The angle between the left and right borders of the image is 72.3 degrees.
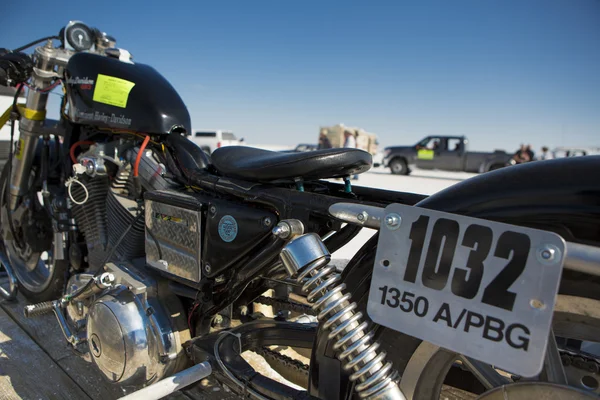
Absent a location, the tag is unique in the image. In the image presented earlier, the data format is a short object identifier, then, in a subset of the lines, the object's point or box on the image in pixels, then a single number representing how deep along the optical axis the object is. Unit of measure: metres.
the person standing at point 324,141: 17.73
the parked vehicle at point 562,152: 20.56
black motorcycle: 0.86
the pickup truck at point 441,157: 17.98
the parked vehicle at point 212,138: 20.47
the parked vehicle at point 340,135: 29.81
